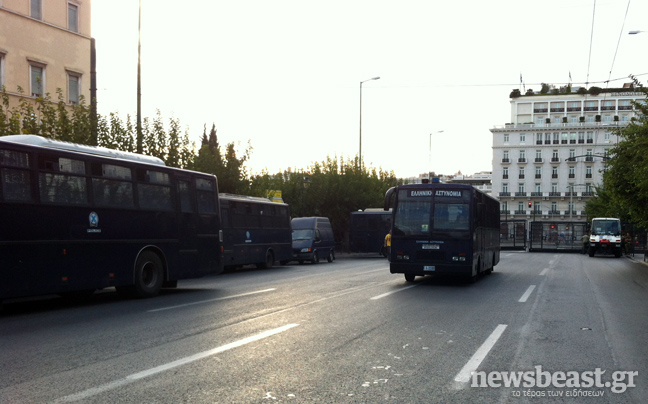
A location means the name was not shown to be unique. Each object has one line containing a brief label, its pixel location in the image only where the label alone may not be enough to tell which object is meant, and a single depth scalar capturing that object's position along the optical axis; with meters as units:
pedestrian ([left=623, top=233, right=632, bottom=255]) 50.84
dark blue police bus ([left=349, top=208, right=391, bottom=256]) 43.35
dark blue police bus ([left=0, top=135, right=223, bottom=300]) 11.63
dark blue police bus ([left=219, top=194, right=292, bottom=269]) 24.98
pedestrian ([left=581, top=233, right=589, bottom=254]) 52.03
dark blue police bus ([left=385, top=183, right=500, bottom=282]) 17.80
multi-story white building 122.81
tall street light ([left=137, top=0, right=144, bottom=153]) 23.38
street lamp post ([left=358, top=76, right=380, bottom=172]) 46.79
